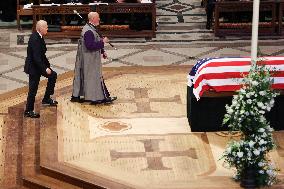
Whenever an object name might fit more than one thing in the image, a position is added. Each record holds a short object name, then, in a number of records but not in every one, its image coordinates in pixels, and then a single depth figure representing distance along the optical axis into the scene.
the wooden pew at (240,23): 33.25
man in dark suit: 22.75
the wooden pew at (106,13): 32.91
